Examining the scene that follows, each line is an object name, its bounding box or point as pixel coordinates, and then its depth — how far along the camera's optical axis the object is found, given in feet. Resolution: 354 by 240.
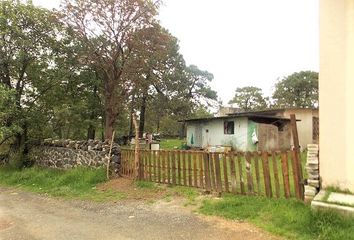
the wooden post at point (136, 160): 37.29
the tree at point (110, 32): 68.33
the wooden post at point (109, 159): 40.27
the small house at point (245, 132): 71.24
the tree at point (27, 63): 54.90
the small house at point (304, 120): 78.07
